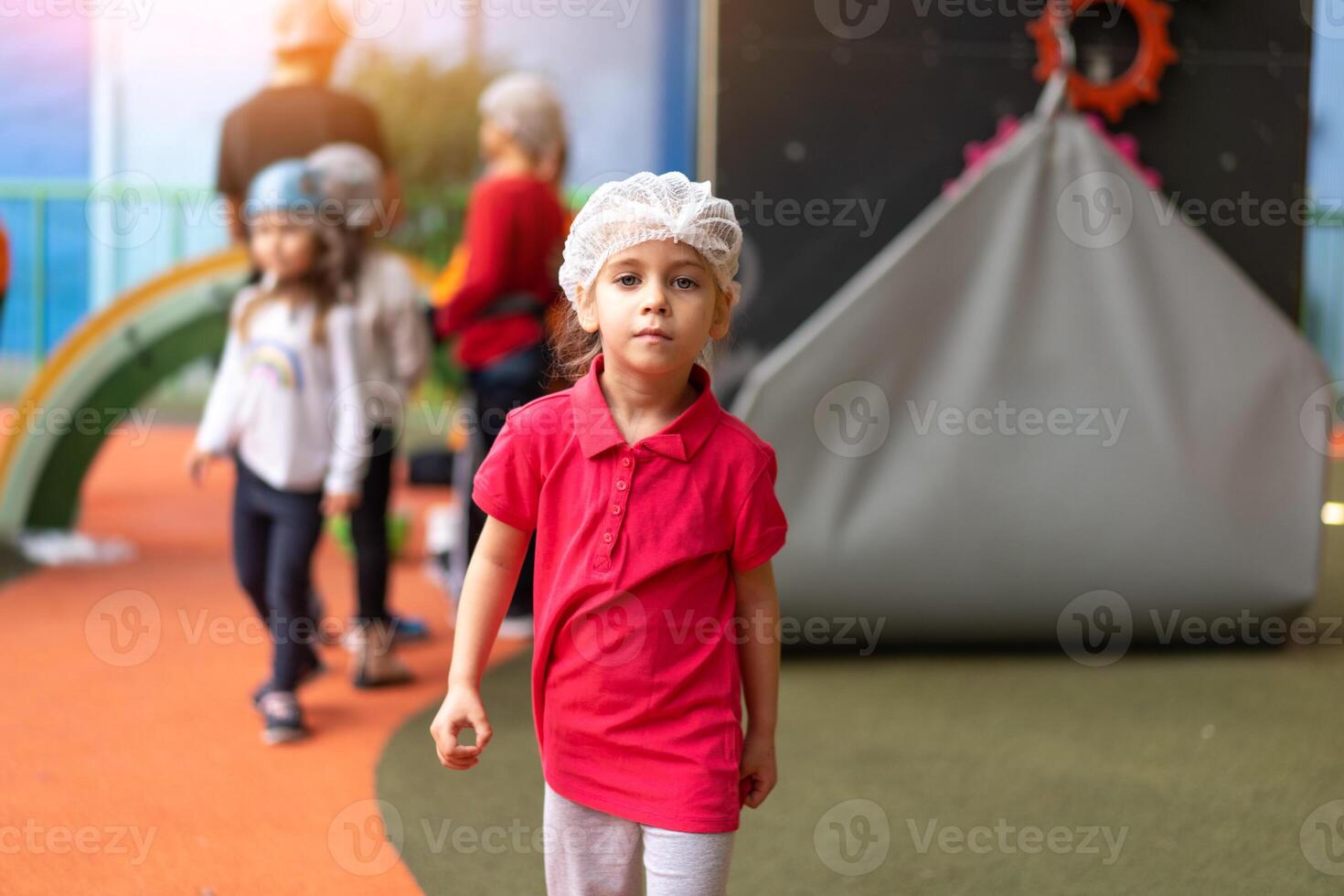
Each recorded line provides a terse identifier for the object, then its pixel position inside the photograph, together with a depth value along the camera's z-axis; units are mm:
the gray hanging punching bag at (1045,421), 7832
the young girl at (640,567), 3445
